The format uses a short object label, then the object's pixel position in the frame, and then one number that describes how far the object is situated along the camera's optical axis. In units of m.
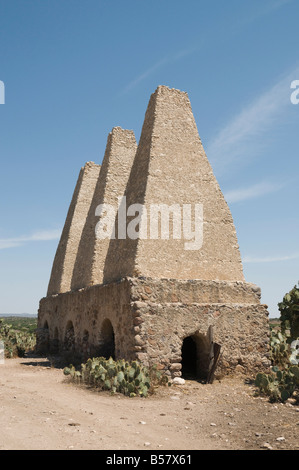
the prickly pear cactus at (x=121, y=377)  8.98
